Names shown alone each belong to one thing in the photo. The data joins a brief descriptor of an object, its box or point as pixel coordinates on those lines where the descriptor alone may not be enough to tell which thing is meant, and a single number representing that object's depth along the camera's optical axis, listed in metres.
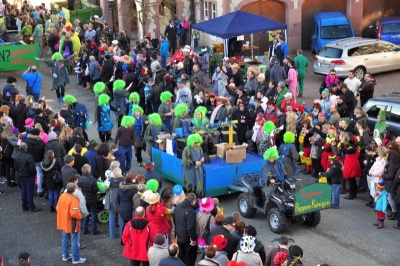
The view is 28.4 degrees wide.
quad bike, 15.16
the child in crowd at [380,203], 15.38
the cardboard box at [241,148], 17.45
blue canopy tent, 25.78
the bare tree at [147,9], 34.12
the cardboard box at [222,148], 17.53
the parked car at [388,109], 19.23
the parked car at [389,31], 30.22
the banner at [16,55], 28.95
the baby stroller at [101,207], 15.95
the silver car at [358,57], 26.34
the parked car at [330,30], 30.88
